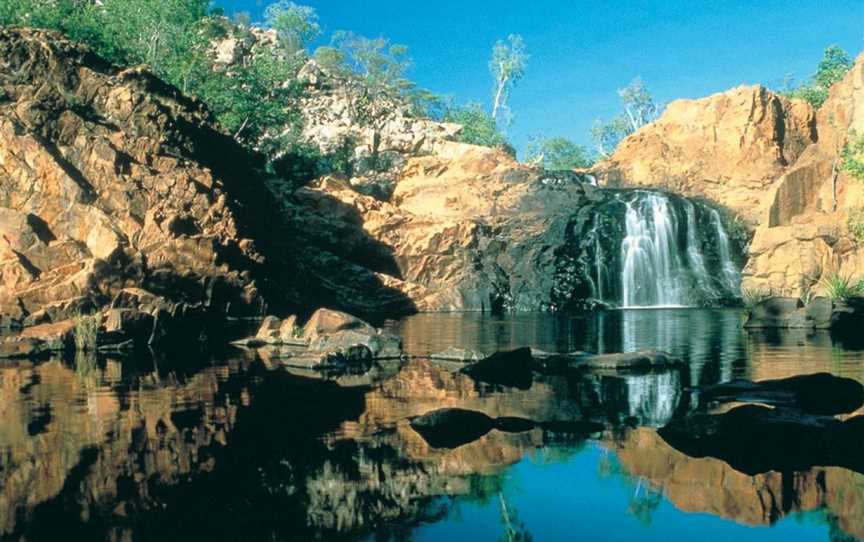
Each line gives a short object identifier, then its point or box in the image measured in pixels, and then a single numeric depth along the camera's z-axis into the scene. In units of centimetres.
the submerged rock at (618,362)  2558
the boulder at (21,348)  3005
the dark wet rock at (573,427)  1595
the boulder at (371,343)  2927
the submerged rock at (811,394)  1683
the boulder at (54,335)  3173
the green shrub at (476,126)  9719
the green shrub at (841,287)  4471
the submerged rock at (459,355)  2769
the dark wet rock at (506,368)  2365
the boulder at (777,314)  4019
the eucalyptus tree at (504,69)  11881
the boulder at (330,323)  3259
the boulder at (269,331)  3497
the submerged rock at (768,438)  1327
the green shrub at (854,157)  5212
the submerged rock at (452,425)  1541
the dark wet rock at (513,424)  1602
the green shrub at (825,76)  8531
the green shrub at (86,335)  3225
